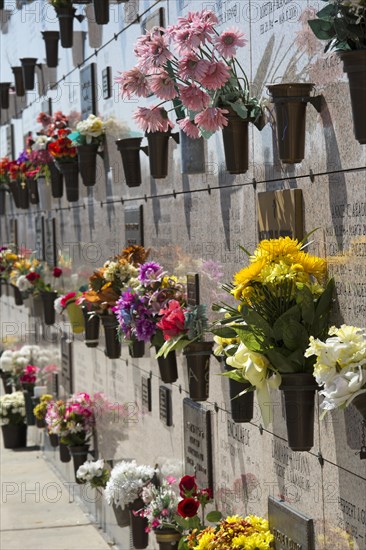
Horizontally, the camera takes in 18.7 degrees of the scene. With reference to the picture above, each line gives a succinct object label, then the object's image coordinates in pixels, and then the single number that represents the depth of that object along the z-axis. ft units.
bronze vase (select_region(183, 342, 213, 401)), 16.47
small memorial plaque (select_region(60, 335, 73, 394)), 31.53
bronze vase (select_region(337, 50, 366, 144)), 10.82
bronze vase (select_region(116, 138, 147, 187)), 21.21
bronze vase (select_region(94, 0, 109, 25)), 24.30
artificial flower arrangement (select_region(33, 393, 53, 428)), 31.42
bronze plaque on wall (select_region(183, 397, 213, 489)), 18.62
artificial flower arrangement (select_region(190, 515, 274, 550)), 14.62
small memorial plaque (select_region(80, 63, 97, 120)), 27.53
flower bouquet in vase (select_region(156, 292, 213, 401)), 16.14
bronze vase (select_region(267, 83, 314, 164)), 13.12
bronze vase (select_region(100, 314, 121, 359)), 21.15
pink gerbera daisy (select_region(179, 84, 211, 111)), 14.55
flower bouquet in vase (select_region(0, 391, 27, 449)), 34.60
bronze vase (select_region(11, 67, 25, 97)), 38.50
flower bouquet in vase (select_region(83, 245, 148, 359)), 20.70
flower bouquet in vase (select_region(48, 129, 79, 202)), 27.12
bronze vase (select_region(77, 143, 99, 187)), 25.81
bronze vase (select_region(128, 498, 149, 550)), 20.56
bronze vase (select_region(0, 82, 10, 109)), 42.29
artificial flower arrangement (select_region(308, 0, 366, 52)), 10.62
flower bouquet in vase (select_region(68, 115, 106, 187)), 25.43
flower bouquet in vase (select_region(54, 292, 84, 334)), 26.40
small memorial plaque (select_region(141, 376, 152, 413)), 22.49
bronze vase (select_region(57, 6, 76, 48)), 28.12
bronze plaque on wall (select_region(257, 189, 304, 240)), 14.38
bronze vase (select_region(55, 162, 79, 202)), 27.84
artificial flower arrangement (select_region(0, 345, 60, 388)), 35.45
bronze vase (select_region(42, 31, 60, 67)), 31.71
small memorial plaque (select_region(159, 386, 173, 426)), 21.02
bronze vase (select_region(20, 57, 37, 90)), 35.45
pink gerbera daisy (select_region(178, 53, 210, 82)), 14.15
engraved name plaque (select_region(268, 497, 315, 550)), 14.49
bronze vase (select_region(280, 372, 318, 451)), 12.34
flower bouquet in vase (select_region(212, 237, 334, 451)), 12.37
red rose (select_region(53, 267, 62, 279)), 31.63
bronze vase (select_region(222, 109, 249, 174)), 15.15
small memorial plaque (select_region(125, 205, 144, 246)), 22.98
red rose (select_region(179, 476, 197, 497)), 17.49
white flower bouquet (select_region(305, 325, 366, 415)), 10.66
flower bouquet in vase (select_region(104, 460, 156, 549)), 20.61
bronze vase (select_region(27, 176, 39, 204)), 34.53
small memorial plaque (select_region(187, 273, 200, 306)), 18.86
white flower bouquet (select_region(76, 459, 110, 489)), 24.00
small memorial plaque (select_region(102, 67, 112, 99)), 25.59
